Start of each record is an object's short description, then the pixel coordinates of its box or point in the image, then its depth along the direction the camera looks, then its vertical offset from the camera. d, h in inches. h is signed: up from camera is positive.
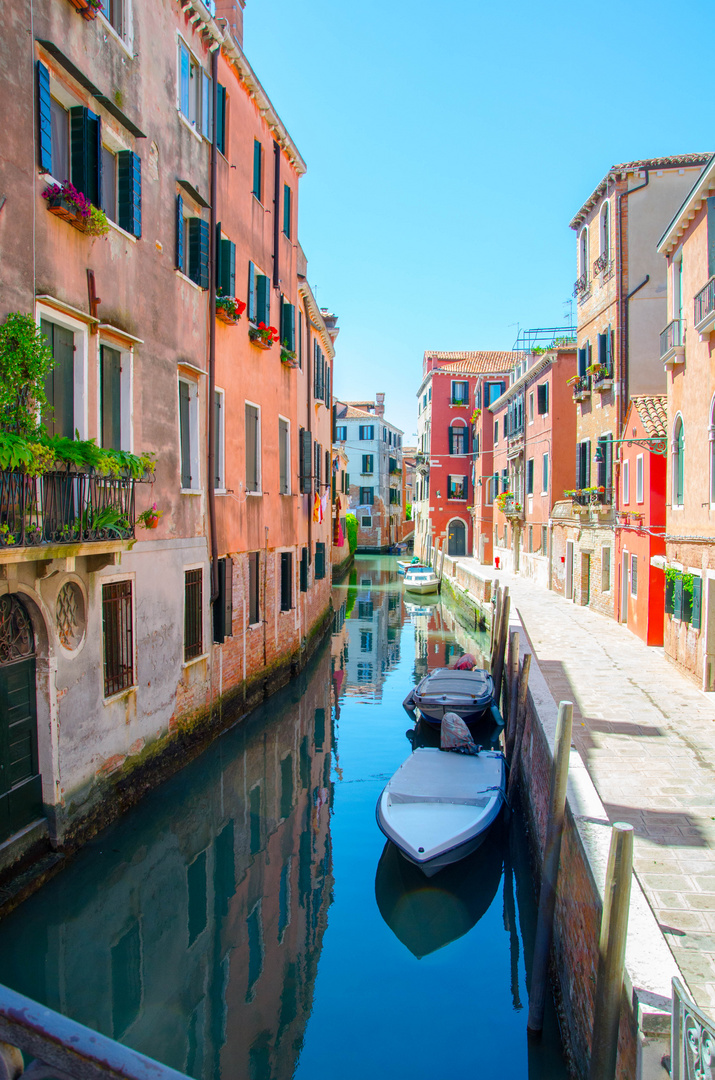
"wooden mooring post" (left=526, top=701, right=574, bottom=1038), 216.7 -111.0
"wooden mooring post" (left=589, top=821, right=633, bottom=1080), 154.7 -93.1
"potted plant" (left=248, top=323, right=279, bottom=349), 514.6 +120.7
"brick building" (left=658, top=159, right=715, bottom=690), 435.5 +48.3
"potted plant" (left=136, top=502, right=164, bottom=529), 339.3 -4.4
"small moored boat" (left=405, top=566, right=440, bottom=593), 1369.3 -133.2
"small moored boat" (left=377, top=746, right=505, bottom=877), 290.5 -128.2
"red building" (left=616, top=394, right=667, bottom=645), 603.2 -9.1
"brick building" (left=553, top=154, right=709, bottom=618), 725.9 +194.1
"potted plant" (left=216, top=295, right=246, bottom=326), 443.5 +120.0
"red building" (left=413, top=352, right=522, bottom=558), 1739.7 +127.1
